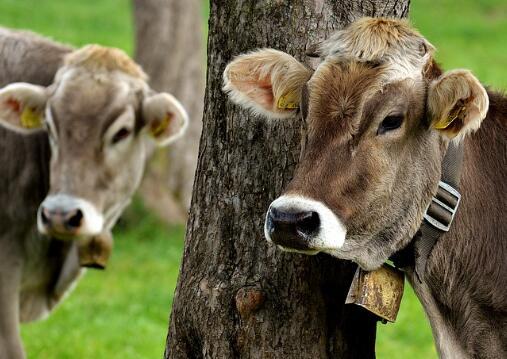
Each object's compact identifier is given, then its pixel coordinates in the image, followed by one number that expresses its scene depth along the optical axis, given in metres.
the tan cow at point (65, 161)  14.10
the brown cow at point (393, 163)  8.84
